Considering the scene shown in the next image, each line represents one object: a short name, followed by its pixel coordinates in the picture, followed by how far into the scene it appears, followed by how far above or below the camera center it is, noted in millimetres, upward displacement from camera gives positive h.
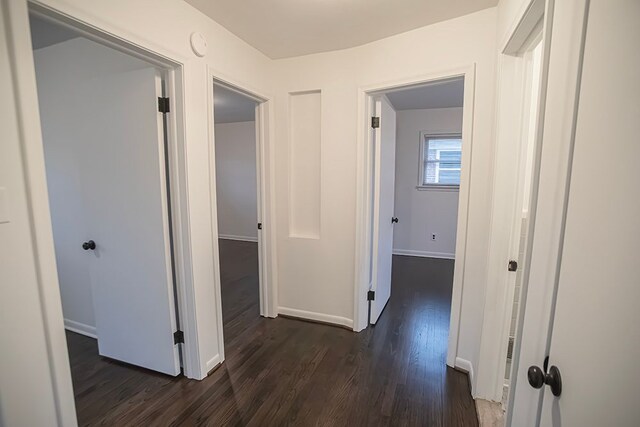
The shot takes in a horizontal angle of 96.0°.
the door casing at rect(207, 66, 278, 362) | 2366 -193
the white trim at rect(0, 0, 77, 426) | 986 -76
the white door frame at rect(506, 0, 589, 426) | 720 -21
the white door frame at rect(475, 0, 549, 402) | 1581 -150
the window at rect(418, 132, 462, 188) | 4777 +356
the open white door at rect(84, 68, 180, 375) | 1794 -284
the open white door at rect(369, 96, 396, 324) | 2566 -209
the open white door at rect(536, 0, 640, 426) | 505 -119
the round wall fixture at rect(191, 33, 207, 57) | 1781 +851
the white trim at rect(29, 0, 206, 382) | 1428 +87
